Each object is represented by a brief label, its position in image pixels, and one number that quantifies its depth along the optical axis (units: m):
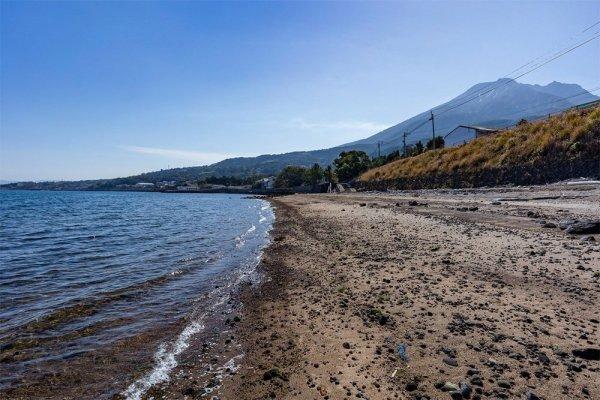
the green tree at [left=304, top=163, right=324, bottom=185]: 140.00
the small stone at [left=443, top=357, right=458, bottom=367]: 5.30
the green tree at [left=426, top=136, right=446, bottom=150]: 67.56
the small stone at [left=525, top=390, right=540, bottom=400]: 4.32
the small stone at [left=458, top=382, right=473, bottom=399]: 4.55
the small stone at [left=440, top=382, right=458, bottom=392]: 4.69
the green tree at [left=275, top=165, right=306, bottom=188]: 167.54
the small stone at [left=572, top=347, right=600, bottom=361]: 5.09
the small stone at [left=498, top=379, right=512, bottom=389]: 4.62
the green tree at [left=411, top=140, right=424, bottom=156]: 69.51
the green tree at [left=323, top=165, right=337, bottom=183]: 107.71
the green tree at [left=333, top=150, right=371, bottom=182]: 98.11
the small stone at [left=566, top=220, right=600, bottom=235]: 12.03
